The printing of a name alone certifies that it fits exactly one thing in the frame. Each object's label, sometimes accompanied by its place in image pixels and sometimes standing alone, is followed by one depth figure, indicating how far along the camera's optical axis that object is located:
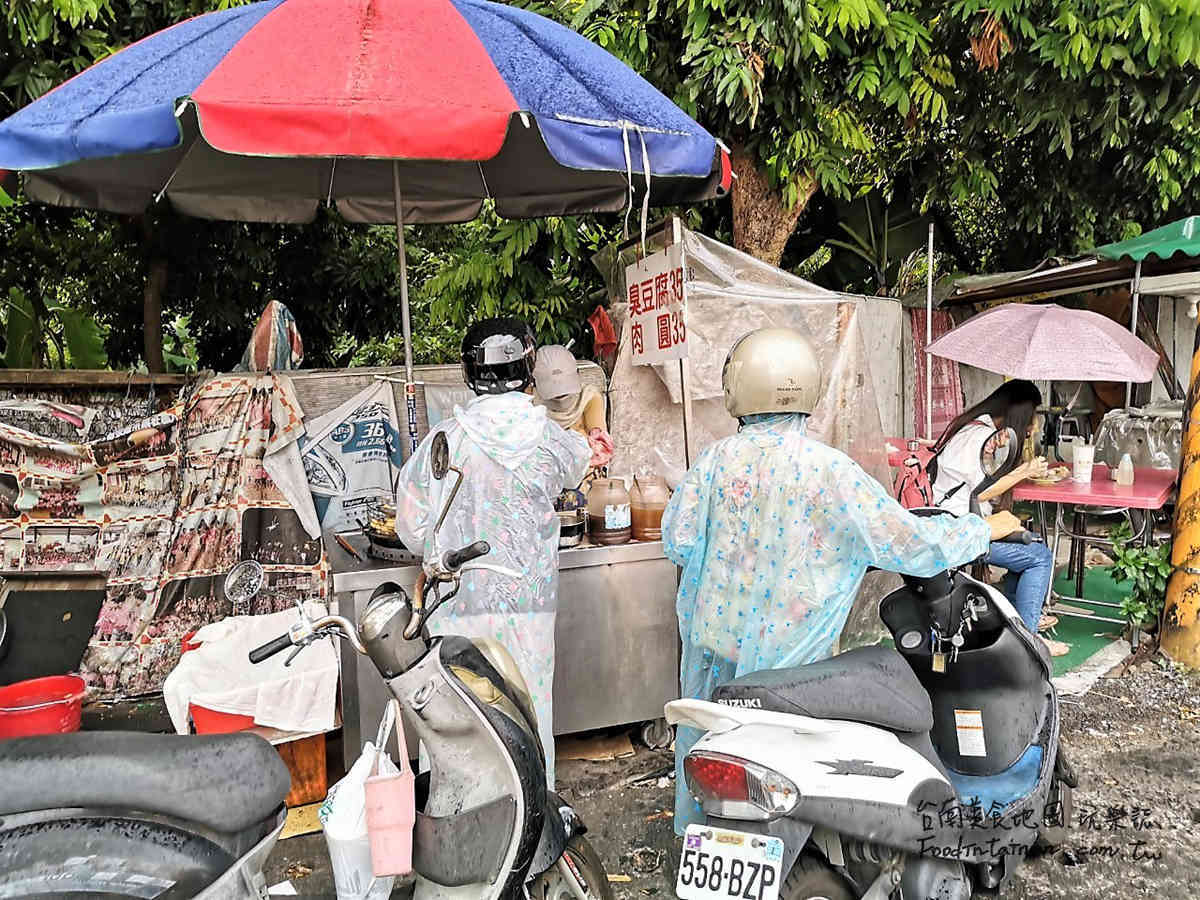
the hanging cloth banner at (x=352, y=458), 4.84
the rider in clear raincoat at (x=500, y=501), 2.78
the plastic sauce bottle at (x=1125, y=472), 5.43
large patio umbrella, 2.43
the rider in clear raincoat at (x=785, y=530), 2.22
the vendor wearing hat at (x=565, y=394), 4.74
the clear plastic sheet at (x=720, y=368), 5.05
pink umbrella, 4.85
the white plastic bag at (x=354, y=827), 1.84
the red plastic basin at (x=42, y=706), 3.20
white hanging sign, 4.00
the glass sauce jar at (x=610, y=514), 3.65
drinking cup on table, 5.41
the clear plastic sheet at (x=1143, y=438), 7.27
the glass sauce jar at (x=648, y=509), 3.73
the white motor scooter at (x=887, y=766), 1.90
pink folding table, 5.00
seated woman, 4.08
